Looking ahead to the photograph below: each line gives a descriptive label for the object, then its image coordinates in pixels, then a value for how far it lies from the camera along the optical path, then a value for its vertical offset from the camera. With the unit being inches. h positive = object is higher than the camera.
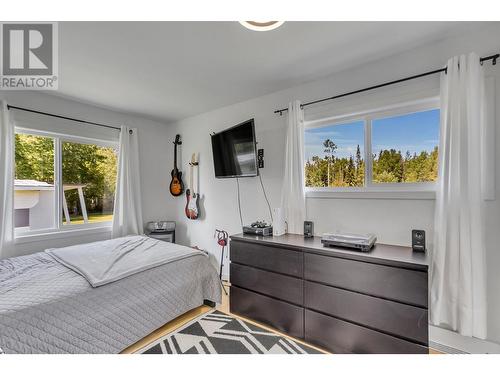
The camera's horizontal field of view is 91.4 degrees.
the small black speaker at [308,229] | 96.3 -15.6
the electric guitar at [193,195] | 145.6 -2.7
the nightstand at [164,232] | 144.8 -25.1
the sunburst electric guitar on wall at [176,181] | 155.0 +6.2
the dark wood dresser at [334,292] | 63.0 -31.5
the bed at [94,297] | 59.6 -31.4
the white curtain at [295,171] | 100.7 +7.7
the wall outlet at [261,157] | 116.9 +15.8
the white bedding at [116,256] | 78.2 -24.6
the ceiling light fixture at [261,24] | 58.7 +40.2
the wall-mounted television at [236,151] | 103.7 +17.9
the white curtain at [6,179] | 98.1 +5.3
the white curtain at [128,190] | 134.6 +0.6
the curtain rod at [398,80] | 66.0 +35.4
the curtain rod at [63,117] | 103.7 +36.0
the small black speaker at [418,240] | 72.6 -15.4
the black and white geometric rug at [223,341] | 75.5 -49.6
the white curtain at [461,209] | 64.3 -5.7
